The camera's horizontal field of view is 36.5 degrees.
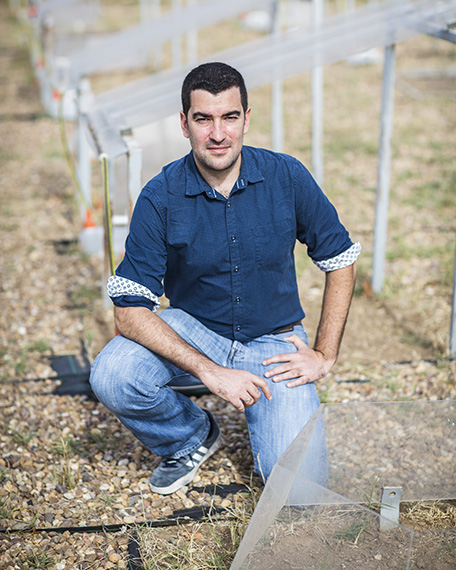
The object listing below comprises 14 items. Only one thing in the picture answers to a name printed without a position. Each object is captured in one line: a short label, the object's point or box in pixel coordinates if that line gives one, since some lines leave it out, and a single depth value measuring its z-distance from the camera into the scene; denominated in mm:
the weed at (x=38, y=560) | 2346
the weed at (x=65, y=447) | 2927
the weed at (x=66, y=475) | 2749
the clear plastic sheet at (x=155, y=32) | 5078
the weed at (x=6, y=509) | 2555
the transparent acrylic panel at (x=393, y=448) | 2693
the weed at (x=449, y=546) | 2055
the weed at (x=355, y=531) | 2031
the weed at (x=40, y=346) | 3840
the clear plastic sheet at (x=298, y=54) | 3566
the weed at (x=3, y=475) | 2762
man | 2506
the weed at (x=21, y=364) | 3592
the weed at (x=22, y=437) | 3010
